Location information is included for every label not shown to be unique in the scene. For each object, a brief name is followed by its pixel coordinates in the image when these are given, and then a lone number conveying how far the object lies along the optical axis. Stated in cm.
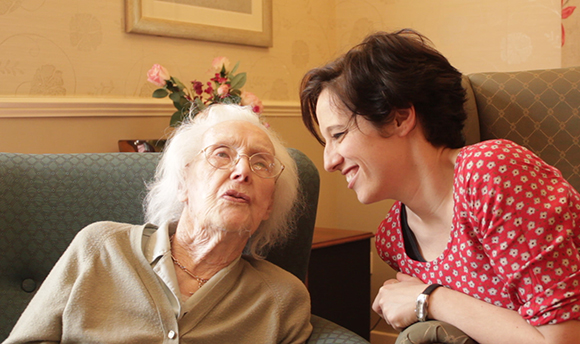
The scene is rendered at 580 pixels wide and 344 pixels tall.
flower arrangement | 215
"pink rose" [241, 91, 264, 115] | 221
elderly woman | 127
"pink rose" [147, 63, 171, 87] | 214
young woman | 110
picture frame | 240
